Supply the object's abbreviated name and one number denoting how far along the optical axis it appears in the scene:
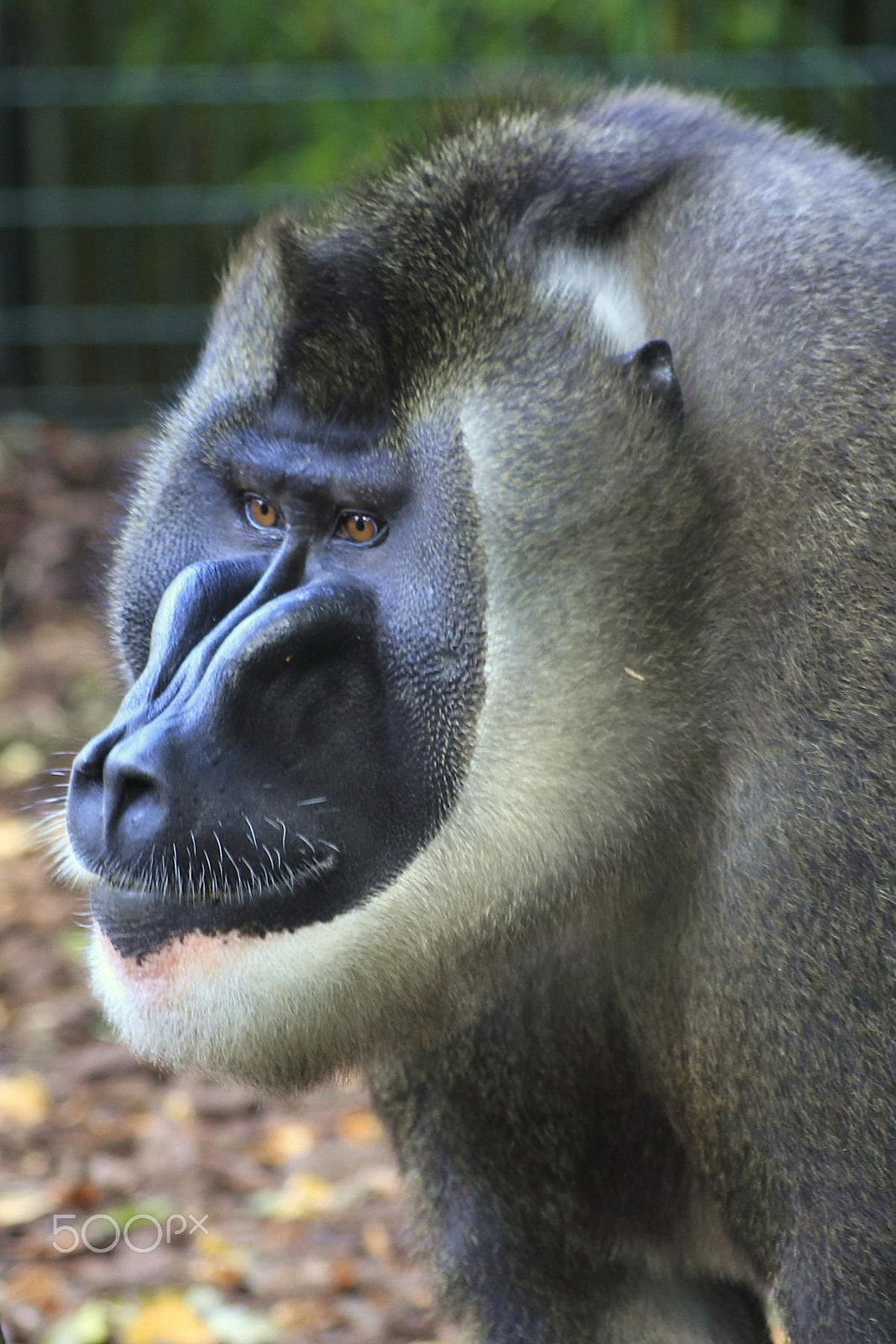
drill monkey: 4.51
